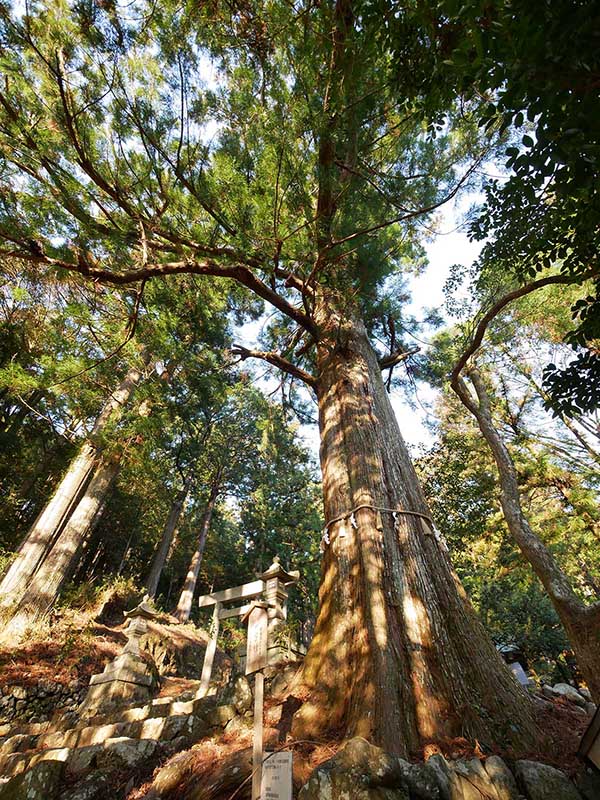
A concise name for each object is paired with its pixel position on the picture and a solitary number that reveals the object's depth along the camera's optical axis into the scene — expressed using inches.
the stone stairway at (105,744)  95.6
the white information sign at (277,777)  68.9
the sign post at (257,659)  76.7
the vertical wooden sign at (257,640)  97.0
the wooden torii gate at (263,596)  227.8
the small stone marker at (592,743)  71.1
